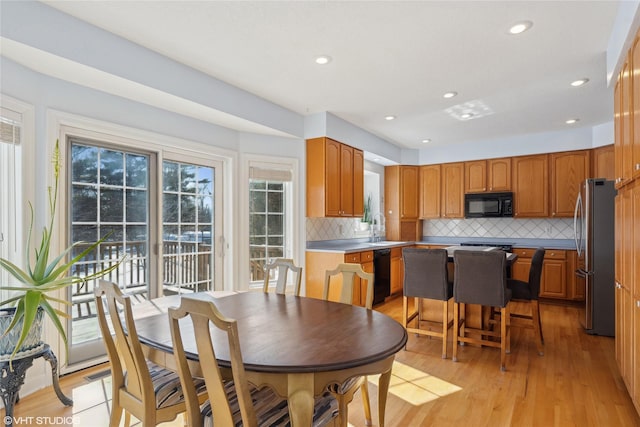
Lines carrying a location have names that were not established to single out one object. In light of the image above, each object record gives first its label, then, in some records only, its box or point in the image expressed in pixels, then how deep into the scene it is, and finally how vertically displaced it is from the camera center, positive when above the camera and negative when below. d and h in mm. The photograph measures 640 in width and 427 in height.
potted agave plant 1951 -520
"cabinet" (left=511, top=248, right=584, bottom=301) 5074 -910
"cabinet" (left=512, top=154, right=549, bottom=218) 5500 +444
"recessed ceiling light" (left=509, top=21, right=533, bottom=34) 2471 +1326
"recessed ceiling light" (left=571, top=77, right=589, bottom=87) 3471 +1304
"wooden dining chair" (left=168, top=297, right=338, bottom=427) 1260 -680
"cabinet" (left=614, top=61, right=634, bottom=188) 2223 +580
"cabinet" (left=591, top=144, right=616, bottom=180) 4902 +726
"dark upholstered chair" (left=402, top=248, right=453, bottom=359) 3291 -623
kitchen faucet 6362 -232
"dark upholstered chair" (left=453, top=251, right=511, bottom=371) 3007 -634
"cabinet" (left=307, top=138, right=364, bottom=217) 4504 +477
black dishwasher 5074 -890
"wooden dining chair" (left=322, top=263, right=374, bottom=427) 1723 -847
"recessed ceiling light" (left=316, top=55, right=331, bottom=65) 2967 +1312
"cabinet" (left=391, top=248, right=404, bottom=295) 5580 -914
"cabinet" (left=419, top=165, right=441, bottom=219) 6458 +419
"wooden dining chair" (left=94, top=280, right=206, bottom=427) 1579 -817
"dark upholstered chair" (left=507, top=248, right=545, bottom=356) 3365 -742
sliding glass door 2984 -84
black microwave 5719 +145
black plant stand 1989 -946
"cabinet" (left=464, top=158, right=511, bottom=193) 5832 +644
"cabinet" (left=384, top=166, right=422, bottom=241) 6488 +219
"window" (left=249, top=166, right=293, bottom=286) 4422 -50
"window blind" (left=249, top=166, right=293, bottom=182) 4397 +508
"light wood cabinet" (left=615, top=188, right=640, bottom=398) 2205 -480
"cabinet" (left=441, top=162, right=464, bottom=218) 6219 +416
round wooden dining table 1315 -569
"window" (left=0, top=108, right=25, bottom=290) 2410 +175
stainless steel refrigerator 3637 -431
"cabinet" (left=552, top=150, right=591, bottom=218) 5242 +543
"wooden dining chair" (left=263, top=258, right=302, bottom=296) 2772 -465
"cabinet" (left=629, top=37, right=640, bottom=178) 2010 +621
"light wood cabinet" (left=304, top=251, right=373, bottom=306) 4469 -770
